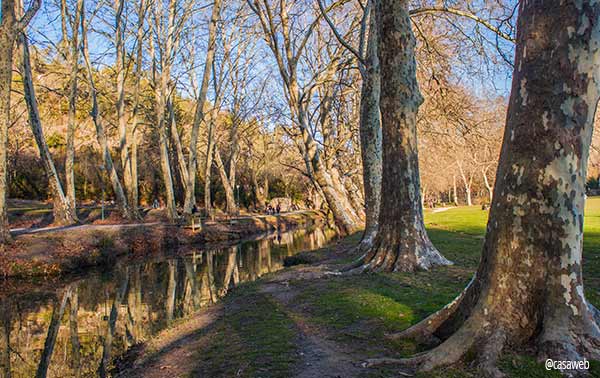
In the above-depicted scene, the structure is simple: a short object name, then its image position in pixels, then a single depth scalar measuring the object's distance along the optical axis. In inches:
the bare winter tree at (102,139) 960.9
